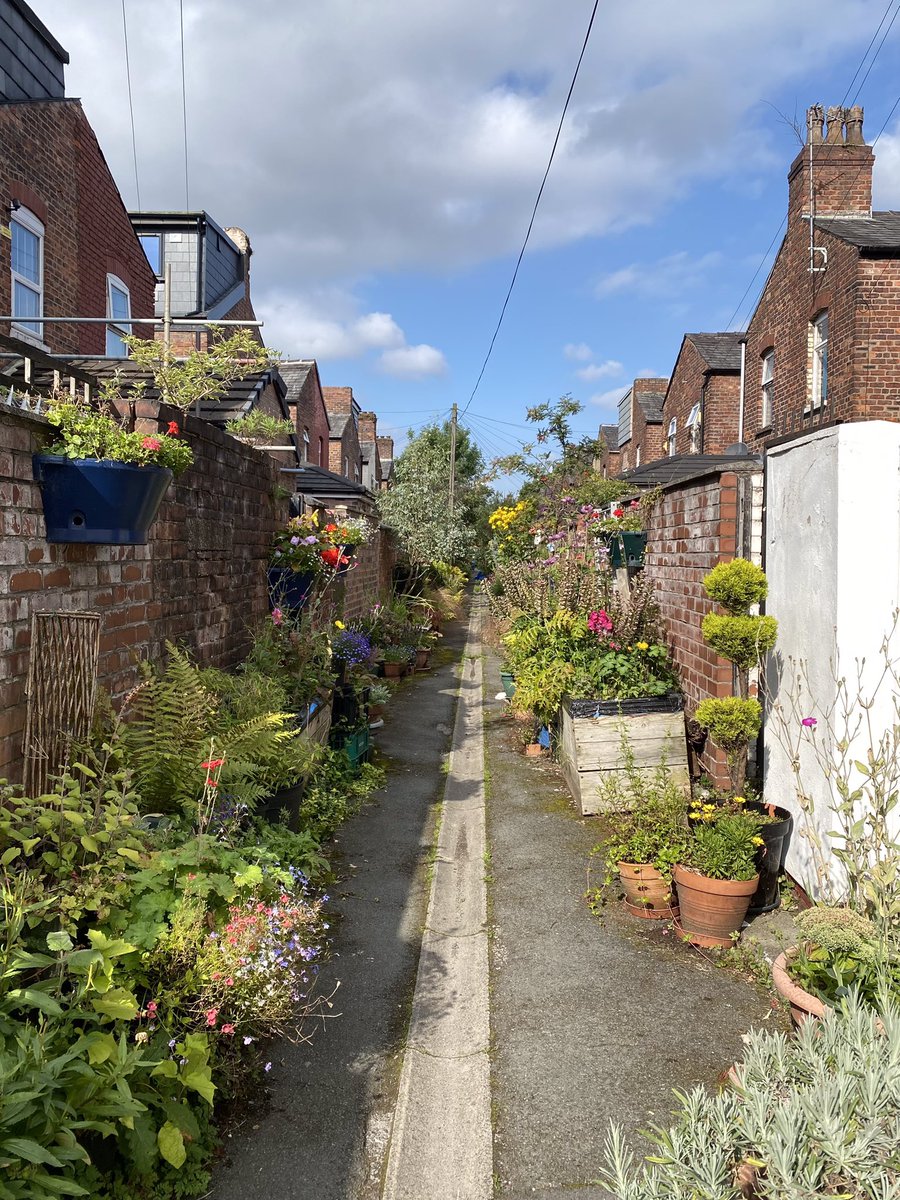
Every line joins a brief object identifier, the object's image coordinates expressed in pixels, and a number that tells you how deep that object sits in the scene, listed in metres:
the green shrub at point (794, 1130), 1.54
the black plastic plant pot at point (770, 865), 4.05
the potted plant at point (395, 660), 12.03
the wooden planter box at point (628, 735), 5.48
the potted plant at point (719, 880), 3.77
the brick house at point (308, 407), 23.70
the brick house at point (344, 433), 31.95
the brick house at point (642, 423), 27.36
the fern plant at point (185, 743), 3.31
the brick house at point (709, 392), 19.58
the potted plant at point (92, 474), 2.91
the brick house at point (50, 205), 11.20
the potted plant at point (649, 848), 4.15
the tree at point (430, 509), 20.44
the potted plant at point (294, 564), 6.77
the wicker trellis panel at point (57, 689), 2.79
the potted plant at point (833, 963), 2.66
